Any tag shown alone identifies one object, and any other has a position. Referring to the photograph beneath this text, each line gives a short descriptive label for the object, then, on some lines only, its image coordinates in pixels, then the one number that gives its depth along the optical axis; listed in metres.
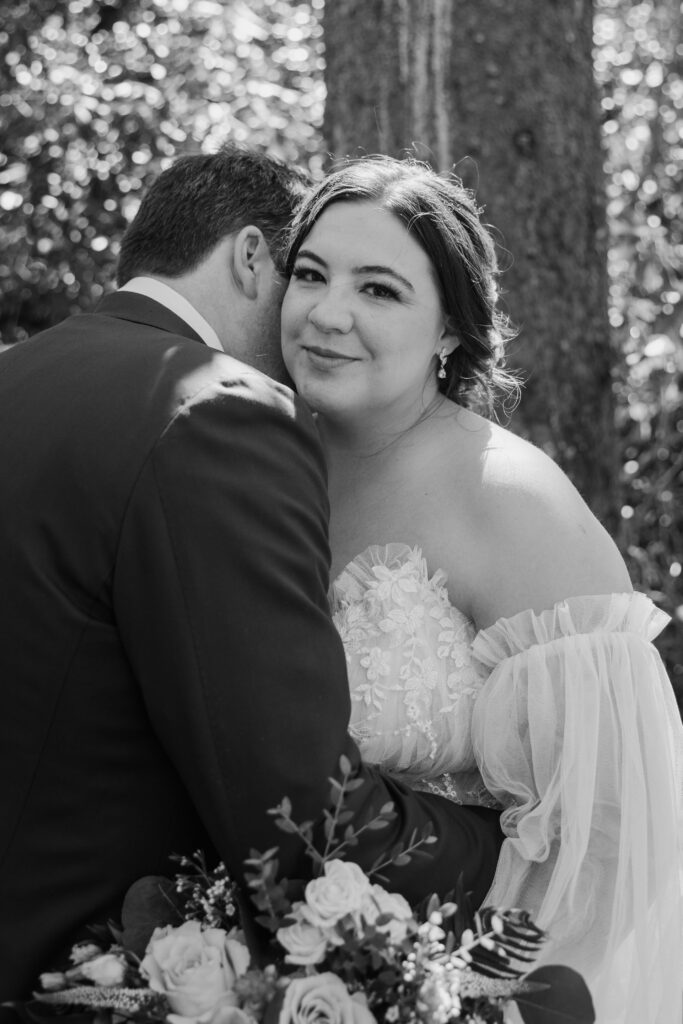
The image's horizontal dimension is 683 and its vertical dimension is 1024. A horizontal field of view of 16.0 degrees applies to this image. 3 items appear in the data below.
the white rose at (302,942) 1.79
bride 2.00
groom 1.80
